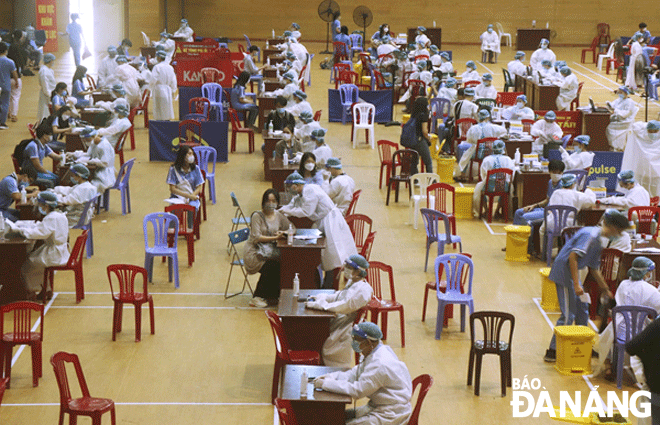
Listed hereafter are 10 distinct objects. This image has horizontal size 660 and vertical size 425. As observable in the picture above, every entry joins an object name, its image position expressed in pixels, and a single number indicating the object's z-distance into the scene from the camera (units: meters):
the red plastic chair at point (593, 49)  33.98
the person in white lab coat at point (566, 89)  22.05
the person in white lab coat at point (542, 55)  26.09
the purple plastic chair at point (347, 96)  22.30
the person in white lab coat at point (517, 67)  25.43
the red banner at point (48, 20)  32.75
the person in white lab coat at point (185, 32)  31.36
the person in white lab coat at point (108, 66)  22.20
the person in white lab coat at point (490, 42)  32.81
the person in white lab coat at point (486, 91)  21.03
